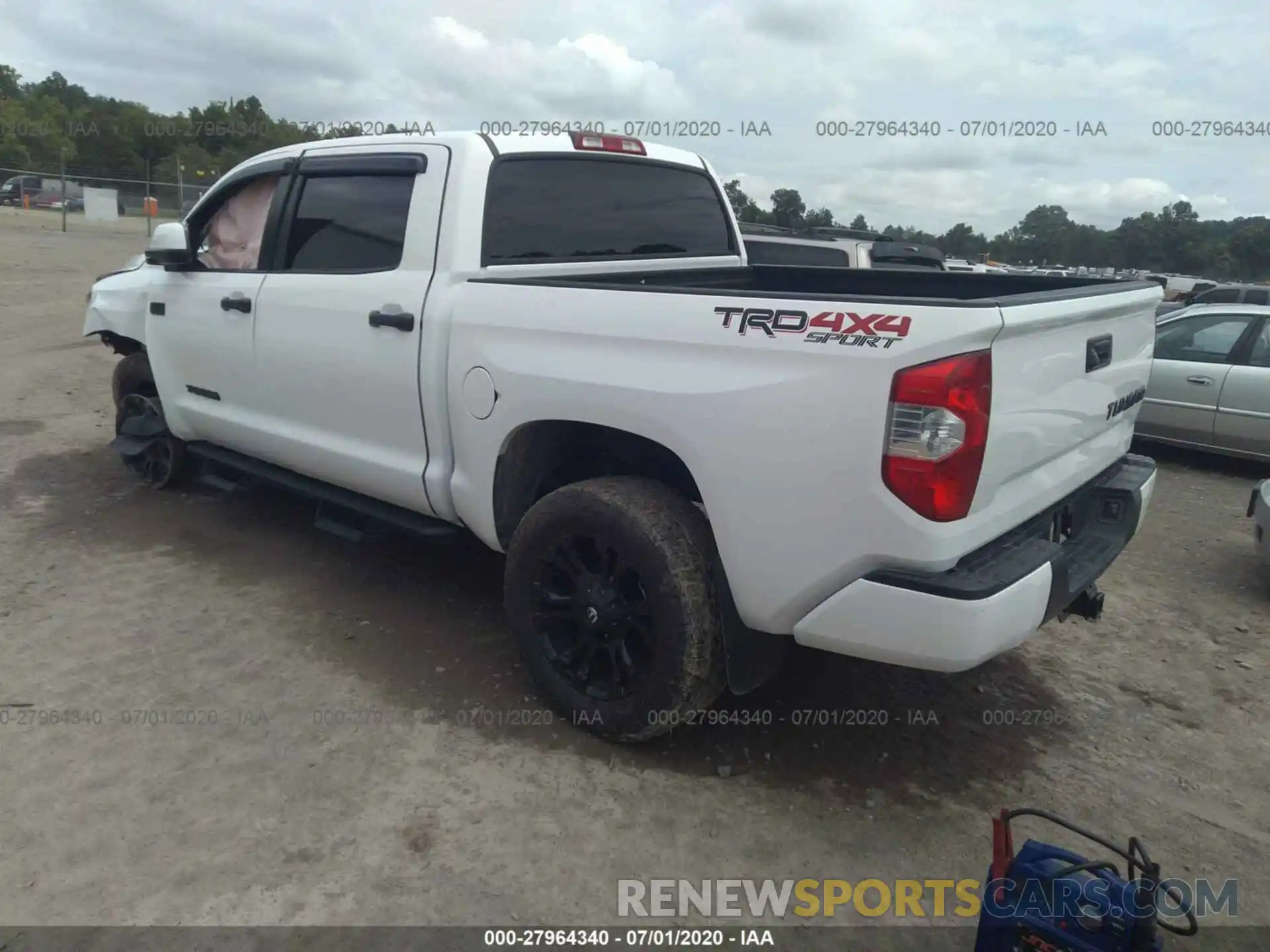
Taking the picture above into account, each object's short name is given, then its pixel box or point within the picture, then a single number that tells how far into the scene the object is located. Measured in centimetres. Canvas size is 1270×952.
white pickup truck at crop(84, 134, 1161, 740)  243
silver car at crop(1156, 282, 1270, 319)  1558
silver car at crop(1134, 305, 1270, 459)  727
